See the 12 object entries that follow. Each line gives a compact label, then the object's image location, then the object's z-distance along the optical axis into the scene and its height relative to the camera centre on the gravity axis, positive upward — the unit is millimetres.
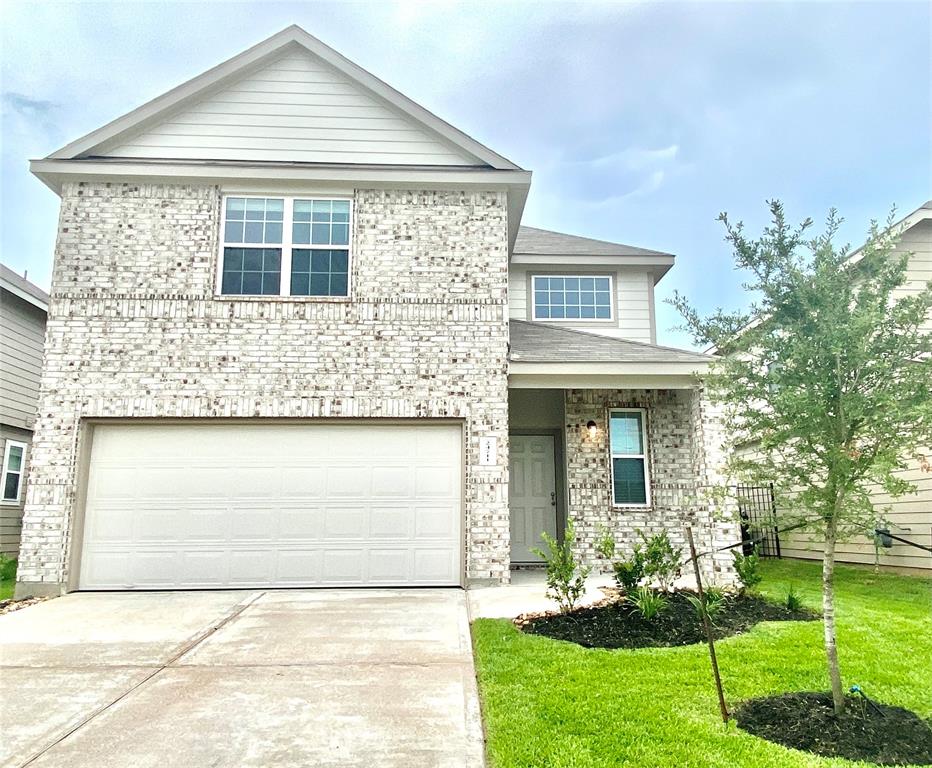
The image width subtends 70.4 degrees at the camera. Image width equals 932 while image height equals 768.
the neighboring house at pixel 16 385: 12055 +2249
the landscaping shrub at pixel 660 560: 6648 -590
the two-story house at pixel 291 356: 8641 +1956
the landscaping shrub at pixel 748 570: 7164 -752
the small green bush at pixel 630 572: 6594 -704
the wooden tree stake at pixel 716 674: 3865 -1000
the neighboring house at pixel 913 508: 10133 -134
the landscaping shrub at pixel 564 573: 6586 -702
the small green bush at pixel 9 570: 11072 -1114
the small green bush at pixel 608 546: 6334 -424
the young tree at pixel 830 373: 3869 +770
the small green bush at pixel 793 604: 6723 -1043
